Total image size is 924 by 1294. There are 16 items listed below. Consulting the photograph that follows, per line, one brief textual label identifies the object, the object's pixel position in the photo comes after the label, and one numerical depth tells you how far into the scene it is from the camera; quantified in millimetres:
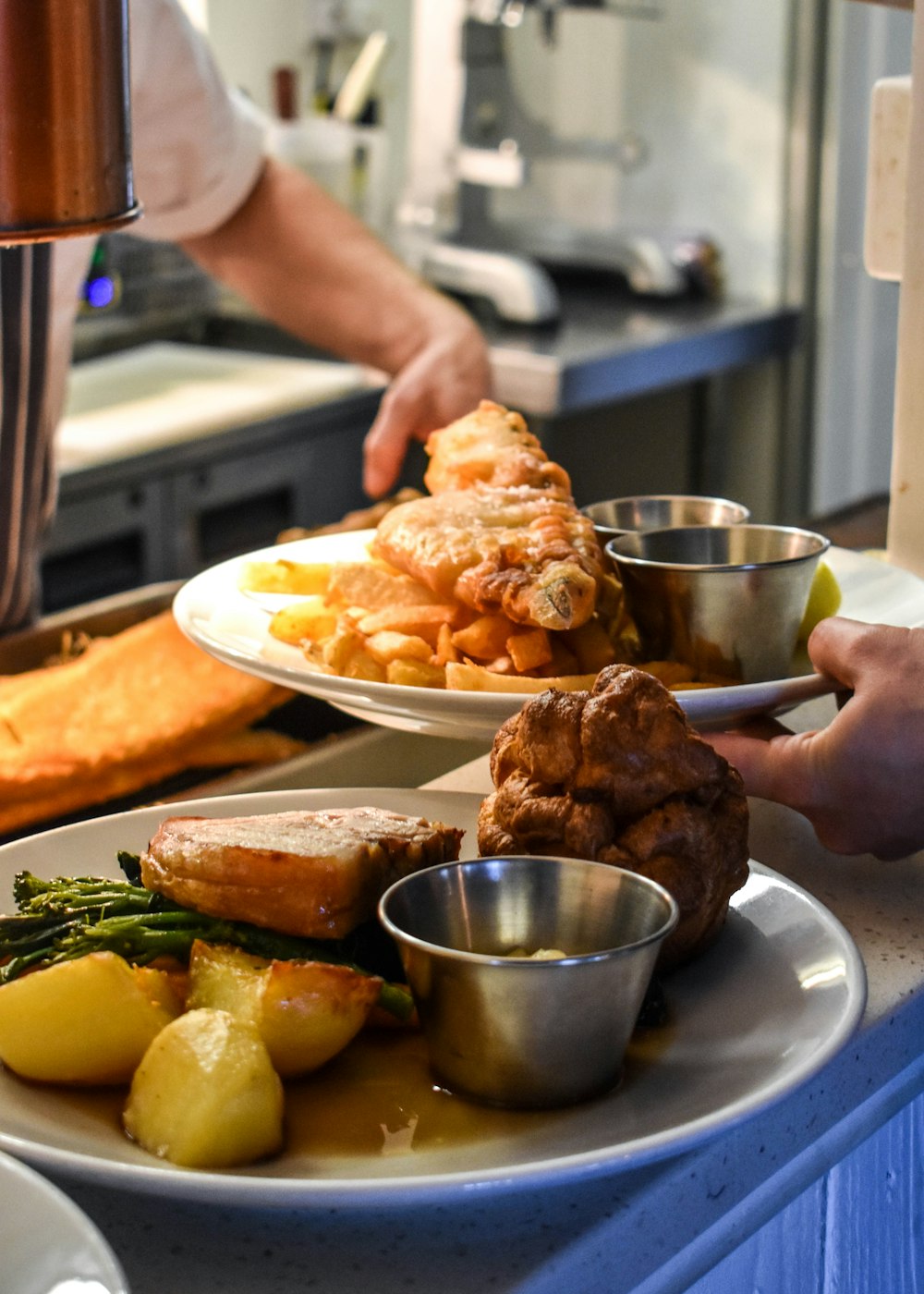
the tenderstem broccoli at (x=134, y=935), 840
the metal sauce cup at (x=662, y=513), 1100
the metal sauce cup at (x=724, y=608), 1010
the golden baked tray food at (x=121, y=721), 1180
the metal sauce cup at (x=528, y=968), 794
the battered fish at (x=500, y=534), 1008
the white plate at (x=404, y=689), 975
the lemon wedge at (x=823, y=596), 1081
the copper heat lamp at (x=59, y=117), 849
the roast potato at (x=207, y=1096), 780
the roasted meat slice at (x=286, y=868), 833
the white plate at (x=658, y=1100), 760
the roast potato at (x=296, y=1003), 812
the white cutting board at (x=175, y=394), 3094
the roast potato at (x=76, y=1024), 807
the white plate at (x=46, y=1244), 709
